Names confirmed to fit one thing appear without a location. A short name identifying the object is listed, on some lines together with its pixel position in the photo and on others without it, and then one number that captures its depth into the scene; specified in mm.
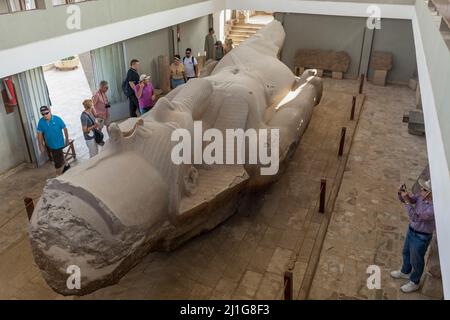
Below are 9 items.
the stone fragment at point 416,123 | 8523
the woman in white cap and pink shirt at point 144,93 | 7625
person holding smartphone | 4133
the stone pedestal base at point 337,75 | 12004
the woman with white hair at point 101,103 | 6938
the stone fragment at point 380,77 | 11484
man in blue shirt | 6156
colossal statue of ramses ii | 3551
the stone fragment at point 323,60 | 11898
